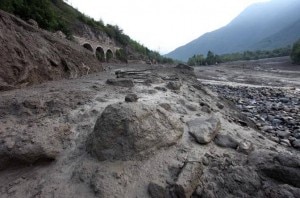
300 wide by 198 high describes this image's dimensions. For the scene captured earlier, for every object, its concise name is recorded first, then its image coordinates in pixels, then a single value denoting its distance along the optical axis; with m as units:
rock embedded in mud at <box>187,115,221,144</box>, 2.88
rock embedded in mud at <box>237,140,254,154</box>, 2.77
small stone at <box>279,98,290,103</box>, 8.09
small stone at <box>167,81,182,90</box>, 5.45
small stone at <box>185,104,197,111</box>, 4.07
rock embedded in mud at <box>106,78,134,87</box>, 5.30
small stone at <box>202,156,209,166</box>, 2.44
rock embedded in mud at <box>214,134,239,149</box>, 2.85
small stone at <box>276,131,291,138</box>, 4.37
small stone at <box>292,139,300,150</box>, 3.84
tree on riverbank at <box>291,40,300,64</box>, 25.51
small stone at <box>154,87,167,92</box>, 5.06
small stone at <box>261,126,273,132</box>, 4.66
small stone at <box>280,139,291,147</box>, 3.91
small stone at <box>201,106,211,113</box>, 4.18
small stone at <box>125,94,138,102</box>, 3.41
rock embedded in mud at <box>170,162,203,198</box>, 2.02
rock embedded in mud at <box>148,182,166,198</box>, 2.04
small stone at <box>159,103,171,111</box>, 3.67
